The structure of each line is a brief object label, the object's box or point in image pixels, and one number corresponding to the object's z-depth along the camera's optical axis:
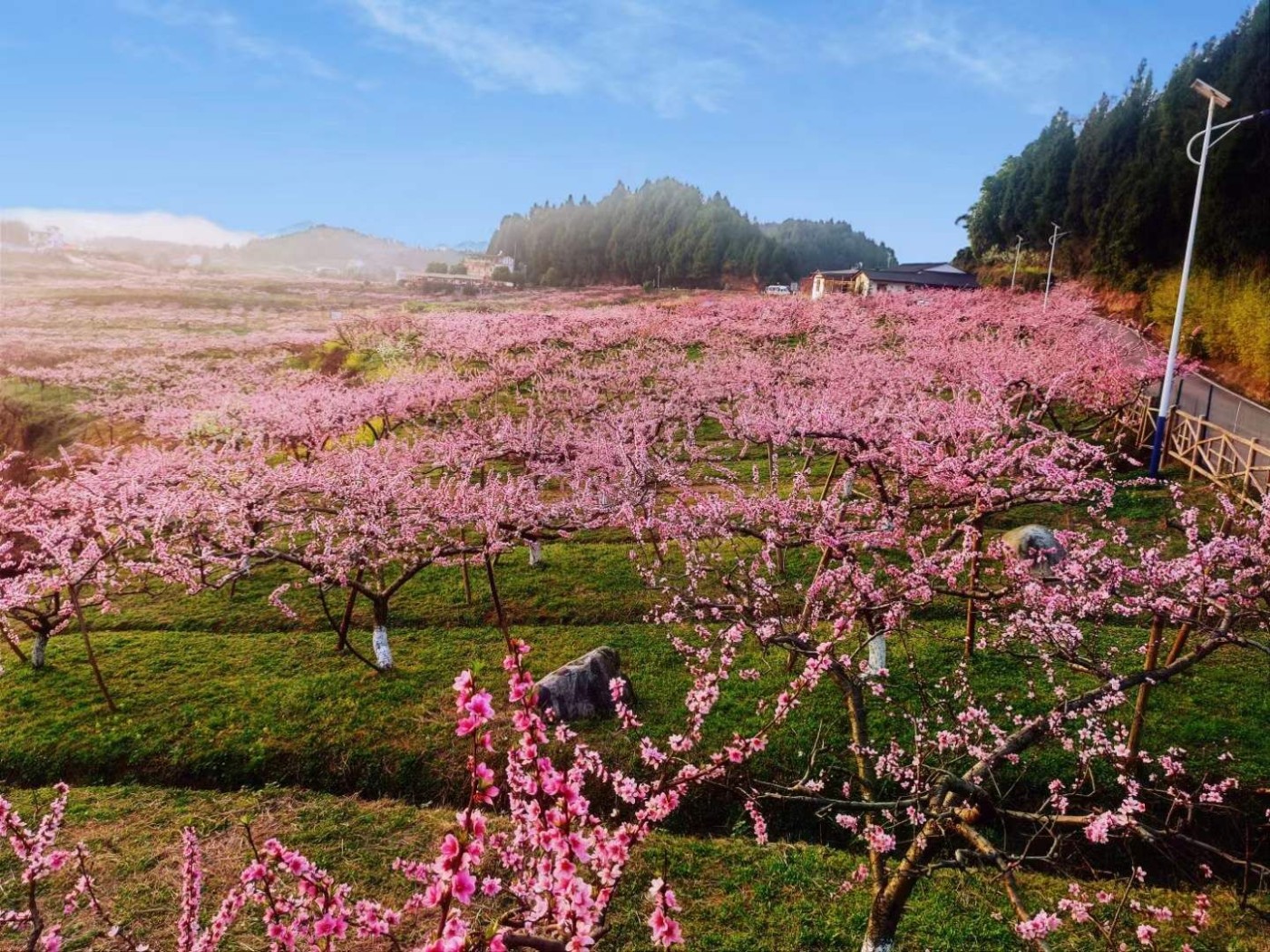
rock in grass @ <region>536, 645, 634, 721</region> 10.55
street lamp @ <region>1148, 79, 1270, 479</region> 18.30
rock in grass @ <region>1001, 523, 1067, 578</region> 13.78
